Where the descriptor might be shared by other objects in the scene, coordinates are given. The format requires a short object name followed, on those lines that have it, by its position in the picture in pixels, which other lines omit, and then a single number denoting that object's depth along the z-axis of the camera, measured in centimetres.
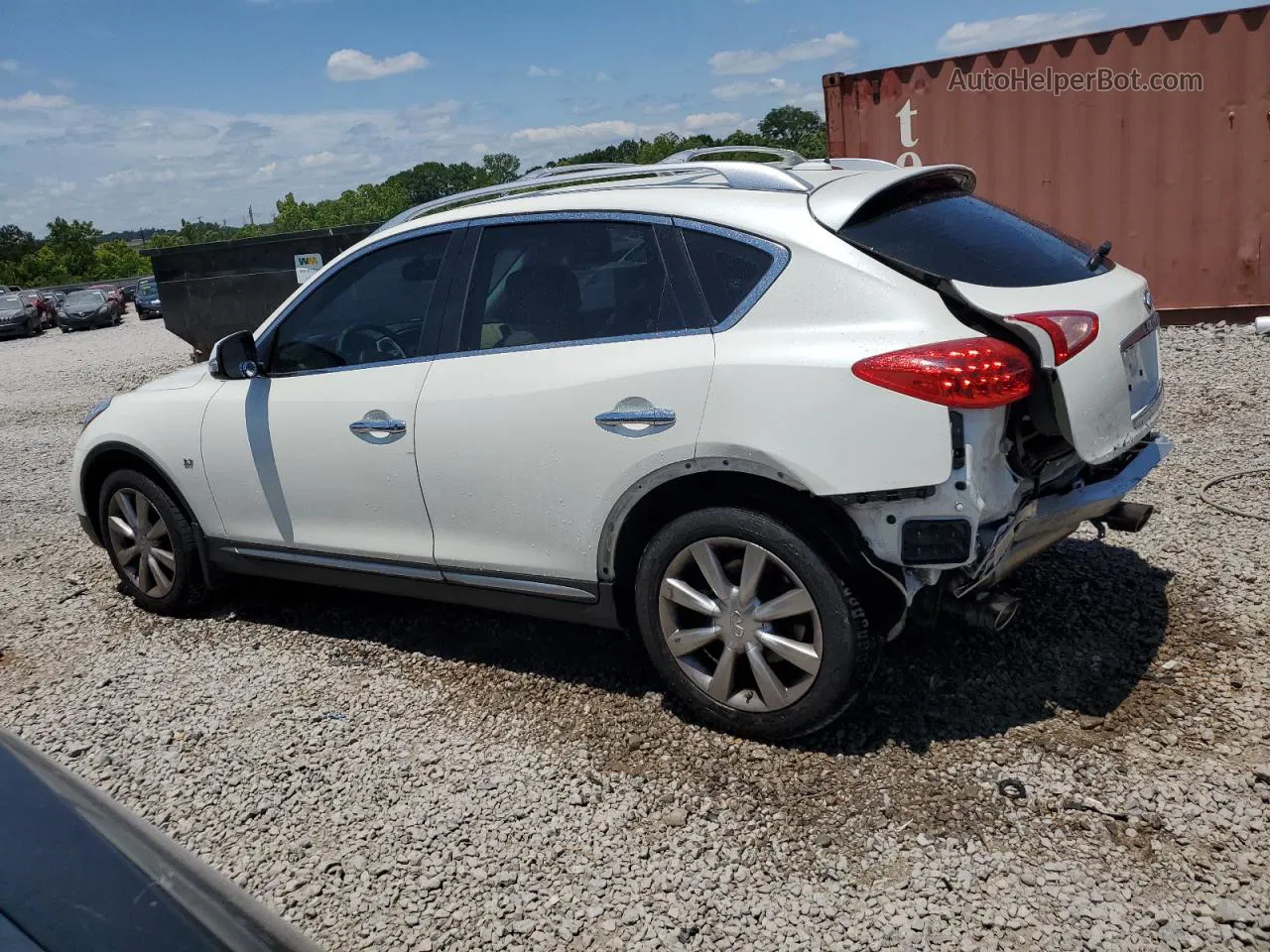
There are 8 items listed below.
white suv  300
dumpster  1412
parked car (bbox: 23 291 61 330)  3897
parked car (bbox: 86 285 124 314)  4136
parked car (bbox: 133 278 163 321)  3956
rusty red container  923
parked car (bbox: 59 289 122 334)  3691
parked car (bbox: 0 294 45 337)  3550
